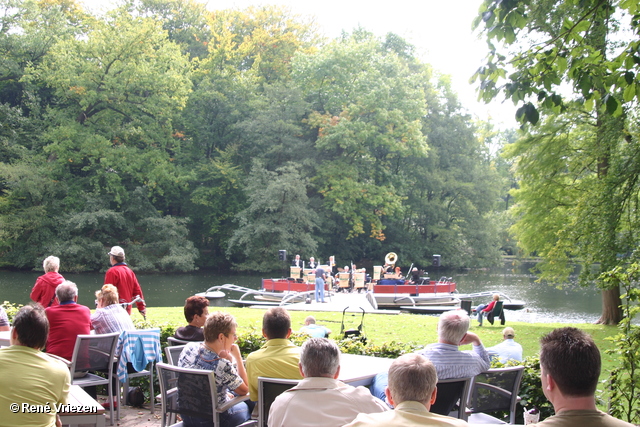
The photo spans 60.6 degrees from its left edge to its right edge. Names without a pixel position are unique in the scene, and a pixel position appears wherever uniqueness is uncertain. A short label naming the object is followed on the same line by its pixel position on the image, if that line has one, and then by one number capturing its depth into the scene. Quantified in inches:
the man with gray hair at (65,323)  198.5
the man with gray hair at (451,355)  161.6
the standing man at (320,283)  754.2
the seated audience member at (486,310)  561.5
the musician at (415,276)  904.3
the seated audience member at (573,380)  81.5
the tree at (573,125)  177.2
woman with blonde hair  217.0
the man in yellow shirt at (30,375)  111.3
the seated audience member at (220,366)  151.2
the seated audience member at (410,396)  87.7
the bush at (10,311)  298.9
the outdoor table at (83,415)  137.0
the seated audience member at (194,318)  194.4
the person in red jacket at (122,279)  304.0
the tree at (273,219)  1385.3
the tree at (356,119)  1440.7
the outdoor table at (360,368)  164.4
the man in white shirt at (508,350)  247.3
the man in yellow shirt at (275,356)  148.7
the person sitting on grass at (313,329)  259.5
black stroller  280.4
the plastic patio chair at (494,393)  165.6
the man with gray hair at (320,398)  110.3
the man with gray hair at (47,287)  273.7
